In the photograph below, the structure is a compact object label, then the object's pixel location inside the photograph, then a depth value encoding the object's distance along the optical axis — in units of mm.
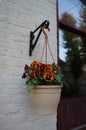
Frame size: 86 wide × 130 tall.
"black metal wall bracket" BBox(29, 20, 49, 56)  1722
